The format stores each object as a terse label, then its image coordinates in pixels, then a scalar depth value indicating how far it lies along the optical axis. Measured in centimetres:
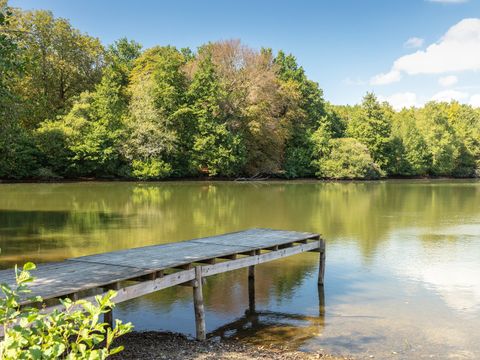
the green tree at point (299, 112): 5647
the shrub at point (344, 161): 5541
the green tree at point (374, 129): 6203
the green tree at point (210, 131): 4931
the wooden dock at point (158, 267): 716
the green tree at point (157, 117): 4638
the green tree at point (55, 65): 4803
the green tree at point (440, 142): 6669
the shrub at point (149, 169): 4612
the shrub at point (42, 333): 232
